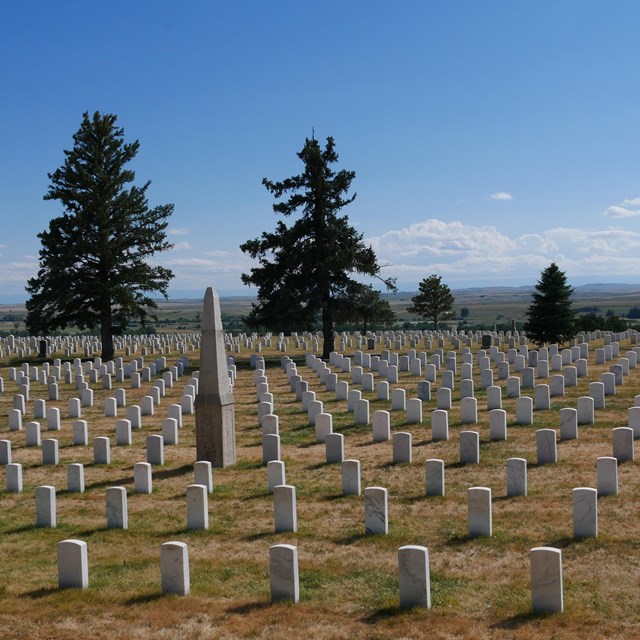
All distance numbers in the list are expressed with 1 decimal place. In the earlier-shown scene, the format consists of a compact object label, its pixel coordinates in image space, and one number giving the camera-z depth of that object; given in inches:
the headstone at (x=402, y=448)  548.4
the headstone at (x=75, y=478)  500.7
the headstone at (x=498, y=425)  603.8
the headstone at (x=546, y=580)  282.0
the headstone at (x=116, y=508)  412.8
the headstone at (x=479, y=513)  374.6
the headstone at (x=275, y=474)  475.5
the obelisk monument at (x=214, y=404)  562.3
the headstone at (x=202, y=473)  474.9
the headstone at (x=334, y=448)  560.7
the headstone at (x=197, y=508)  405.7
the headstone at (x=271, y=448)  571.8
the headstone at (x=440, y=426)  624.7
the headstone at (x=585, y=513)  360.8
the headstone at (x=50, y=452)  586.6
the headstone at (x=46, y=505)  422.9
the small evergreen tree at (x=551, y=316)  1470.2
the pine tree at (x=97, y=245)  1432.1
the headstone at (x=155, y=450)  570.9
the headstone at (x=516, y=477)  442.6
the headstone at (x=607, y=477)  433.7
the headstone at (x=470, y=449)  537.0
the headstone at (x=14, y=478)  504.4
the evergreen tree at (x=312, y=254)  1344.7
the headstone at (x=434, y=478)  455.5
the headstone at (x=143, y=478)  490.9
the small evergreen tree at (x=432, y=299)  2174.0
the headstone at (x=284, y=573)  300.0
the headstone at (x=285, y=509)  396.2
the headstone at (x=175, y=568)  309.7
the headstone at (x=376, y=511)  383.9
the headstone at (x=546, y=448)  520.4
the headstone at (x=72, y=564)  322.7
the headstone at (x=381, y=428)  634.8
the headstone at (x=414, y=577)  290.2
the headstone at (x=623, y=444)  508.7
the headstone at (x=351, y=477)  464.4
